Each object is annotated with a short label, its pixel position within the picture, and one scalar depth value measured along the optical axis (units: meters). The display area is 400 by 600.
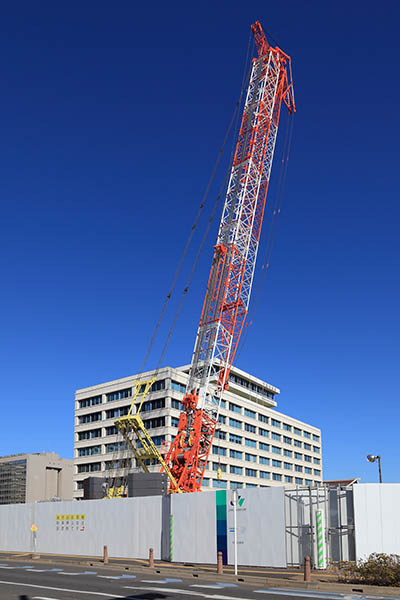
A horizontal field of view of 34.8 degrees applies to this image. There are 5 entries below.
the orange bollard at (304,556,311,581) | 22.28
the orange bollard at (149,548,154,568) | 28.17
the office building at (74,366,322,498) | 88.56
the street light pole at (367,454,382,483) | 44.00
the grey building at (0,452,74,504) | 139.12
